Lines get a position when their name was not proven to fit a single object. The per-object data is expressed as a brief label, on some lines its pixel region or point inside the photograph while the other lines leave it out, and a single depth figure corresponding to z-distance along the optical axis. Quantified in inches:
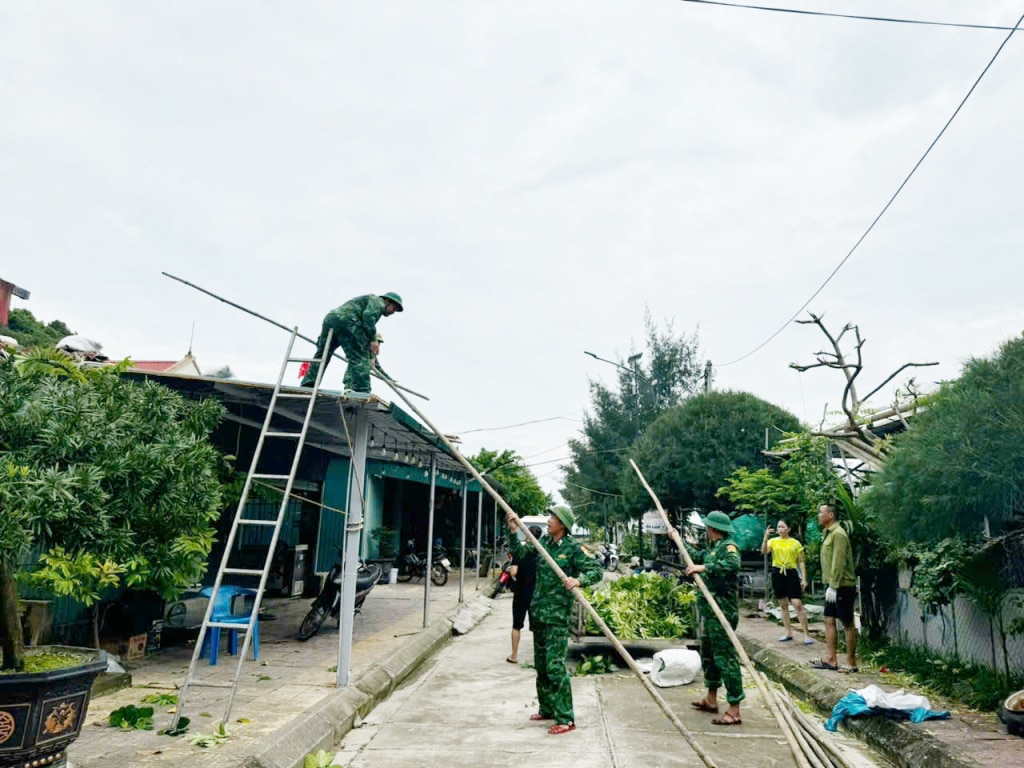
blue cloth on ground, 227.8
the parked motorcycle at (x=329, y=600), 371.2
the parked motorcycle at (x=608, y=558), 1088.2
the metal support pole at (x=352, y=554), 265.0
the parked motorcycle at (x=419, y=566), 726.5
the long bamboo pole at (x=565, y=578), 165.5
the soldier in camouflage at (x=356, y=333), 265.4
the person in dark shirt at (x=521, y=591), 345.4
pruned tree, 366.6
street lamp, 1218.1
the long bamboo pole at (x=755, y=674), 169.5
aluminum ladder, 206.4
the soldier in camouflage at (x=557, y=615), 233.8
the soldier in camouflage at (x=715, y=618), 242.1
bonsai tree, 133.4
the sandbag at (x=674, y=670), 298.4
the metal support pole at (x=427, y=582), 424.2
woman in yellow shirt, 394.3
